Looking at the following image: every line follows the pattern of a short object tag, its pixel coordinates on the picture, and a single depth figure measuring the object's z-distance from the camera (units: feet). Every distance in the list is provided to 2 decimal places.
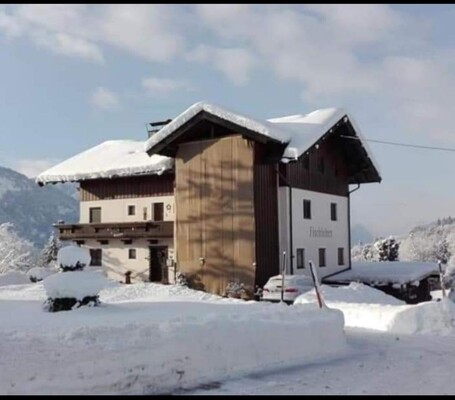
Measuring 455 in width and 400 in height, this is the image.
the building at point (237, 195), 83.56
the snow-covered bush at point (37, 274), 105.70
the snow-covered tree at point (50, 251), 187.96
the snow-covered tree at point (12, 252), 187.62
